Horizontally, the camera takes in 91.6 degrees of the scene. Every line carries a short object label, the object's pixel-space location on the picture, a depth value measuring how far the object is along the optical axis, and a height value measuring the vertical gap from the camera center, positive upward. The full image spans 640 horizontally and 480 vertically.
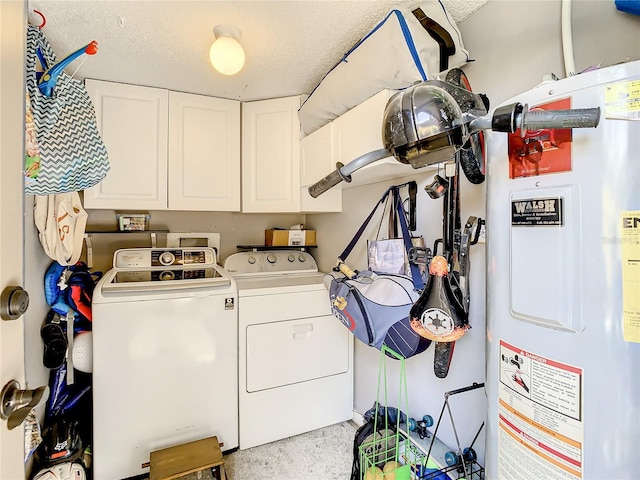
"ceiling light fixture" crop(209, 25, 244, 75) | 1.27 +0.77
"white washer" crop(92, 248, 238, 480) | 1.58 -0.68
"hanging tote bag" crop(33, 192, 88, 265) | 1.48 +0.09
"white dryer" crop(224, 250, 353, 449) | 1.85 -0.75
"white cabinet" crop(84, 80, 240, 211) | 1.88 +0.61
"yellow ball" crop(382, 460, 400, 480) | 1.24 -0.94
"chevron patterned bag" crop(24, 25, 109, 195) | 0.94 +0.35
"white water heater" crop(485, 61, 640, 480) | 0.59 -0.10
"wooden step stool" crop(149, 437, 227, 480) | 1.45 -1.07
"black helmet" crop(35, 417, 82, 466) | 1.46 -0.98
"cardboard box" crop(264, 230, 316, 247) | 2.48 +0.03
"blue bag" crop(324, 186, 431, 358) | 1.24 -0.27
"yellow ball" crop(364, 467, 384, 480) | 1.24 -0.94
